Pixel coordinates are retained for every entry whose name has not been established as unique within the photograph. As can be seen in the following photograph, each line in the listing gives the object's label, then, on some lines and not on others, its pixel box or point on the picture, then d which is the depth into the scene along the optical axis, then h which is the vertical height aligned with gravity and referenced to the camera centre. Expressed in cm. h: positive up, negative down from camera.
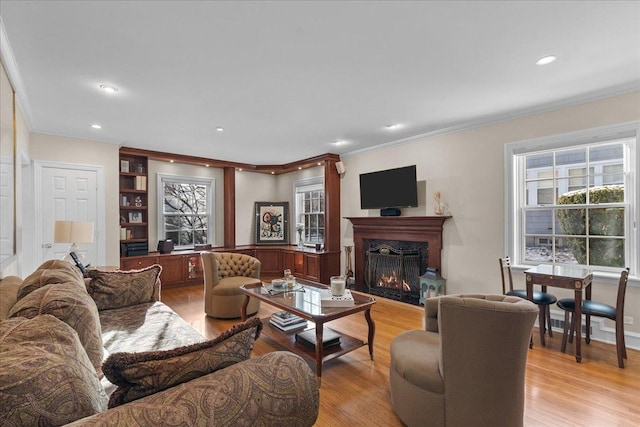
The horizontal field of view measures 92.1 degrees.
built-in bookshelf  530 +15
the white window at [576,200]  312 +12
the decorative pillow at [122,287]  285 -71
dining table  277 -65
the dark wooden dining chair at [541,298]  311 -89
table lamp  338 -20
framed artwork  711 -25
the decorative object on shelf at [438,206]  436 +7
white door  433 +16
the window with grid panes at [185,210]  602 +6
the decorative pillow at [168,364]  94 -50
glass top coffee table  249 -86
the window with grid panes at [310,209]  654 +7
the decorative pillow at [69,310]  154 -49
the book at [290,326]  303 -114
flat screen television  467 +37
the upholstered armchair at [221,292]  388 -100
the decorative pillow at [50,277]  190 -43
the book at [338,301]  272 -80
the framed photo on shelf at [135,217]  552 -7
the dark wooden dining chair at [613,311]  267 -92
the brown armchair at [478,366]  166 -85
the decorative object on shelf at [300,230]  694 -41
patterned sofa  82 -53
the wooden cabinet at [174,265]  529 -95
